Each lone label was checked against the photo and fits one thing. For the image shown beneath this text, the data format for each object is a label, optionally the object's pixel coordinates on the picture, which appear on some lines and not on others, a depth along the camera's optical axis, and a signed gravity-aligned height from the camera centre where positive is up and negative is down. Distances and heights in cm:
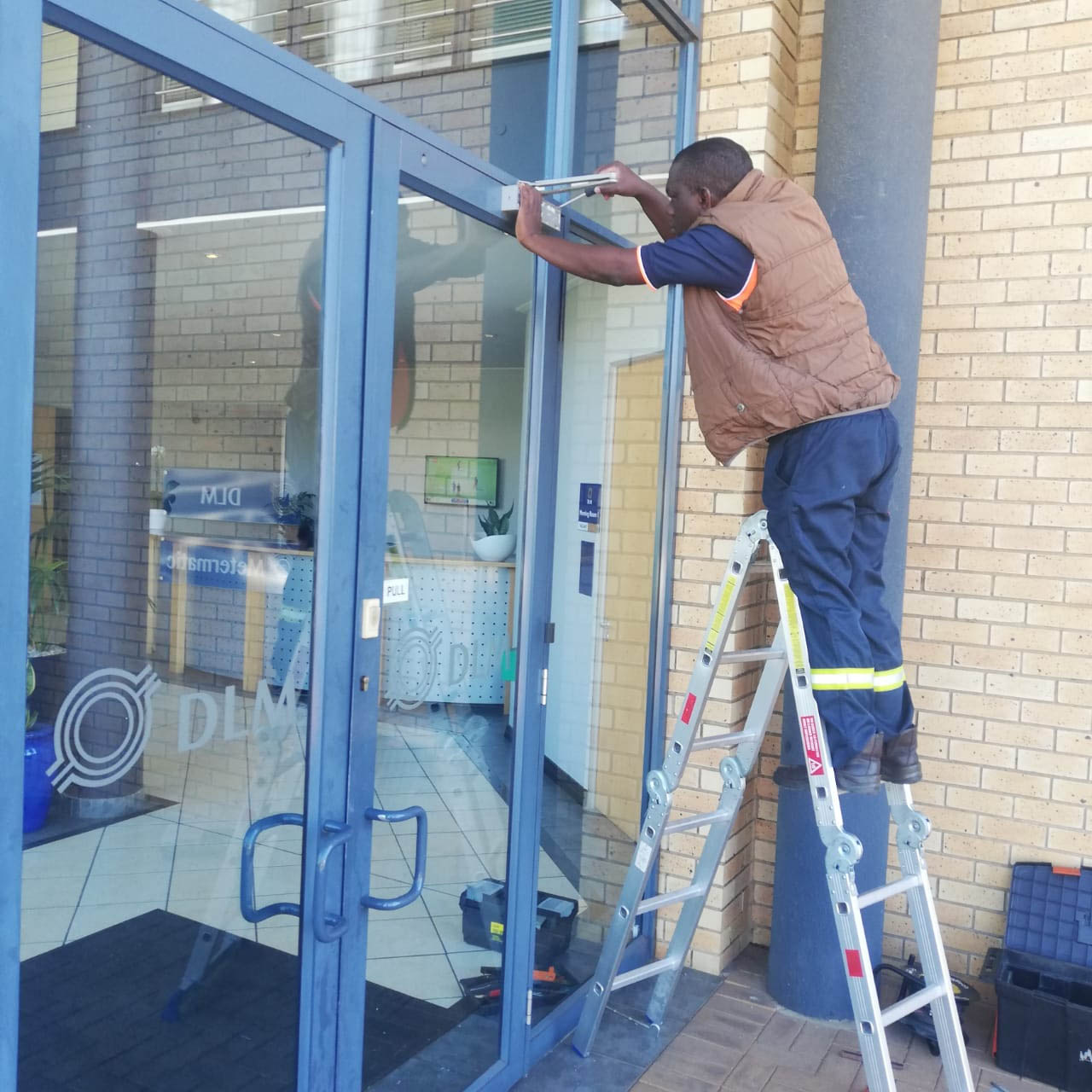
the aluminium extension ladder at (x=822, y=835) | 243 -94
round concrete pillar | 325 +101
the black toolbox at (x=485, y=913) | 283 -117
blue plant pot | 157 -47
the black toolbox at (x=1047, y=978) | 307 -146
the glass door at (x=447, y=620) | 239 -35
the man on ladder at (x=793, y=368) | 240 +31
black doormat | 168 -98
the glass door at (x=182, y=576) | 161 -18
